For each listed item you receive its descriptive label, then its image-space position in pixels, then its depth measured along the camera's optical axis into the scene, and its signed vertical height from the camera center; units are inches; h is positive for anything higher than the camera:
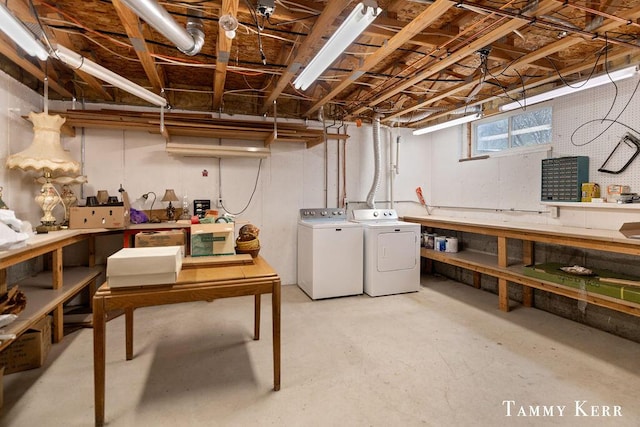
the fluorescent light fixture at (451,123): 147.6 +39.9
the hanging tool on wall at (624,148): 114.7 +19.8
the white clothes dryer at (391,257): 160.9 -27.1
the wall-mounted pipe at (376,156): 179.5 +27.4
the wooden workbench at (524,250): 100.6 -19.6
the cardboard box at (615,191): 116.6 +4.7
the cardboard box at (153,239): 91.7 -10.1
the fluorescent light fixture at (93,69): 85.7 +39.5
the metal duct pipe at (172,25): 64.4 +41.0
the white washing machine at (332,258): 155.3 -26.7
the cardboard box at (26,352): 89.0 -41.4
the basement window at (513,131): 149.8 +37.3
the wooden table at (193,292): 66.0 -19.0
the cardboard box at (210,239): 91.7 -9.9
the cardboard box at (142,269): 65.9 -13.3
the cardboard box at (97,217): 123.0 -4.7
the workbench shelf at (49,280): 81.4 -28.4
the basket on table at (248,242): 99.0 -11.7
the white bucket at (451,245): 179.2 -22.8
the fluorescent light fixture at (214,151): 146.9 +25.5
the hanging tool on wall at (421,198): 214.1 +4.1
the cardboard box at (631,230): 95.9 -8.0
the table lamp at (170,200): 154.5 +2.2
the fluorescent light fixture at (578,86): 98.3 +40.4
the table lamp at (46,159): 109.7 +16.1
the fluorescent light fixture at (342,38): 69.3 +41.7
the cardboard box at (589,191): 124.1 +5.0
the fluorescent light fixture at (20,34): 68.8 +39.7
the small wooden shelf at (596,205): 112.2 -0.5
